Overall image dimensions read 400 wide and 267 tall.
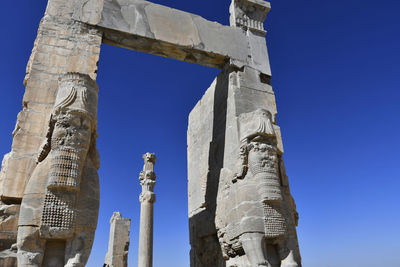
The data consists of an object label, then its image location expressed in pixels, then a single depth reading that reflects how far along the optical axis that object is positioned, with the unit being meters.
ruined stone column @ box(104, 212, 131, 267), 11.72
